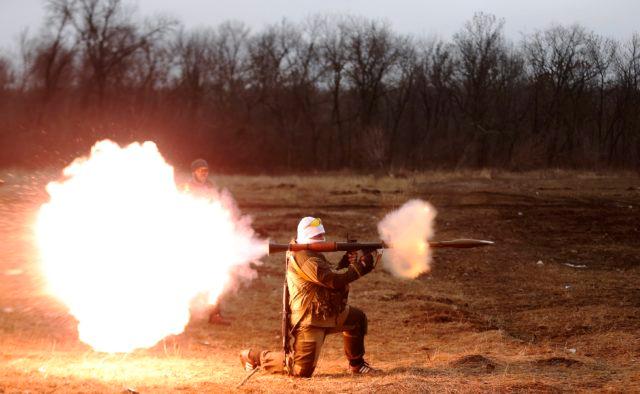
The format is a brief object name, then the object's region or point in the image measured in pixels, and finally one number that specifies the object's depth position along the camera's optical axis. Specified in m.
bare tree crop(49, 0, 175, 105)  54.44
